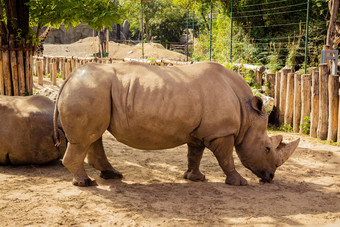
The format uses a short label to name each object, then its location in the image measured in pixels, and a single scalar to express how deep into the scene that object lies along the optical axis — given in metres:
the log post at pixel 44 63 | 21.91
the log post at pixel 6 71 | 9.18
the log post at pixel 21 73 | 9.38
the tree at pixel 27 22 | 7.99
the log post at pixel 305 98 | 8.80
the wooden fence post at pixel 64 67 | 19.00
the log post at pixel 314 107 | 8.55
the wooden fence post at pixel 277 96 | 9.72
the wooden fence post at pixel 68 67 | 18.55
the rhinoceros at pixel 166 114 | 5.14
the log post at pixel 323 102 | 8.30
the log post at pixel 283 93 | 9.49
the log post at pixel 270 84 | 10.12
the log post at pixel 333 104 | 8.09
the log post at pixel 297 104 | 9.03
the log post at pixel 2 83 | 9.49
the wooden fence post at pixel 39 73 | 16.94
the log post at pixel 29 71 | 9.52
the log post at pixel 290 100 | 9.30
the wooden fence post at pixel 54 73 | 17.44
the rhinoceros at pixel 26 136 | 6.14
